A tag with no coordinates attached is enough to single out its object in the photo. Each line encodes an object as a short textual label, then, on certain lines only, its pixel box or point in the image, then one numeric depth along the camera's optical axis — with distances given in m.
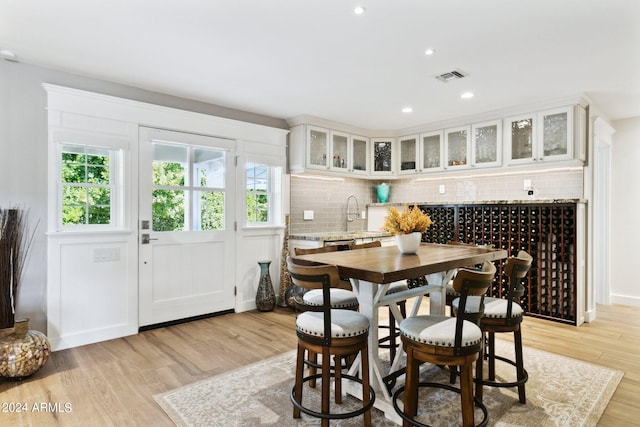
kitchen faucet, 6.02
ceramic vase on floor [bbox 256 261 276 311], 4.65
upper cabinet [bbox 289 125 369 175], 5.04
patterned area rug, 2.25
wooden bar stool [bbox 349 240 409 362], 2.96
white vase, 2.83
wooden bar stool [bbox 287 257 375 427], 1.94
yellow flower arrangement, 2.80
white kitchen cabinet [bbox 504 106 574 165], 4.16
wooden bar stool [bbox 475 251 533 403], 2.38
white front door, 3.96
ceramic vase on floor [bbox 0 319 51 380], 2.69
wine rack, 4.22
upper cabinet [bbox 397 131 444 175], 5.40
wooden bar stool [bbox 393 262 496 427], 1.92
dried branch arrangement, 2.93
